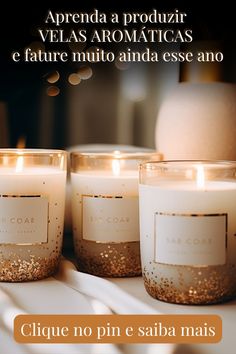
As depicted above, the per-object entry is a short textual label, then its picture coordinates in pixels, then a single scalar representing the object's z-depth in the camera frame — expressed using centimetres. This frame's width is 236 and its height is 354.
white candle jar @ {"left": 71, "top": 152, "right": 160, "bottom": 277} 62
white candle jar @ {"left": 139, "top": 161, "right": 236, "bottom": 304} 53
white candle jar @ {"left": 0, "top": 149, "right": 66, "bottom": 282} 60
